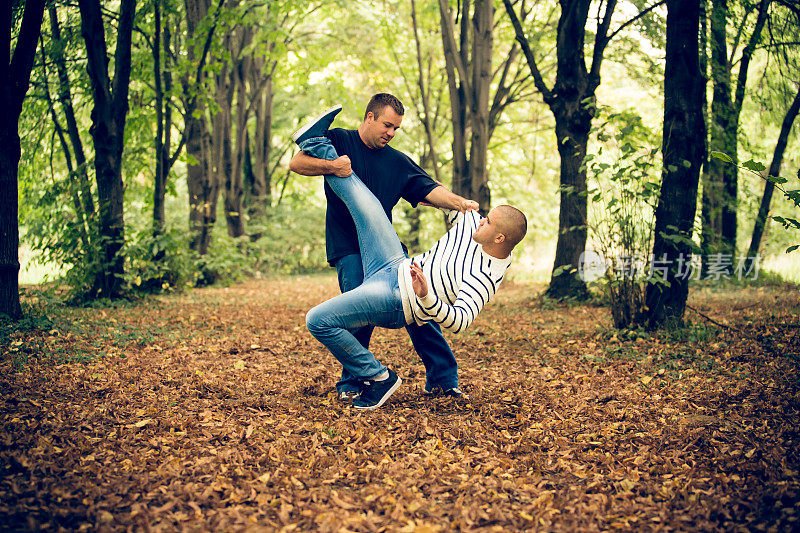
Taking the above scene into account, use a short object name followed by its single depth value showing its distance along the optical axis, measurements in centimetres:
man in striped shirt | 334
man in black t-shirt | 375
